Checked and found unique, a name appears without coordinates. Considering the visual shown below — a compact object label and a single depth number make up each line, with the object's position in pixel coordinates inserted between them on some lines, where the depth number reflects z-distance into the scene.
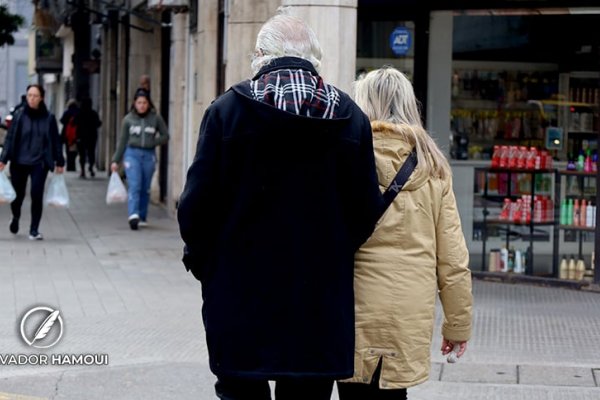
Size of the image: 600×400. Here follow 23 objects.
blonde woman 4.34
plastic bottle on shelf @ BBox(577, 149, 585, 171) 11.29
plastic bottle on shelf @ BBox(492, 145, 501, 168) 11.73
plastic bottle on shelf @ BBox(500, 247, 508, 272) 11.81
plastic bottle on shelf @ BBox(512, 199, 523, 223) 11.67
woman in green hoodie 16.14
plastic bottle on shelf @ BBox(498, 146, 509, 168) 11.69
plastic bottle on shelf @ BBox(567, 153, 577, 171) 11.34
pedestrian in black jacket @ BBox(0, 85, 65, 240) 14.60
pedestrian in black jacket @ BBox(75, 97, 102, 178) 28.11
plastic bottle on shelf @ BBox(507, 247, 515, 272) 11.80
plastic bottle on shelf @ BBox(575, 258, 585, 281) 11.41
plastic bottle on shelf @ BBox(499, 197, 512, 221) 11.74
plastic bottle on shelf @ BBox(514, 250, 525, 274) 11.74
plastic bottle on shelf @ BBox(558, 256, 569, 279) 11.47
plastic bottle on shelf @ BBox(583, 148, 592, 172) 11.23
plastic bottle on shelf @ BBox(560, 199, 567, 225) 11.45
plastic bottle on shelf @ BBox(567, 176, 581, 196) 11.34
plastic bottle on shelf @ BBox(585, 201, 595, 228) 11.25
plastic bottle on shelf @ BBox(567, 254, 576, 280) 11.45
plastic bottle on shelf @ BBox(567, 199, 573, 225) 11.41
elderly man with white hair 3.95
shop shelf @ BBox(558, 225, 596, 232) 11.30
